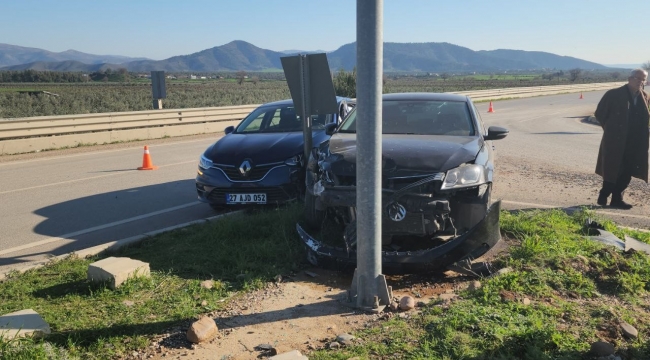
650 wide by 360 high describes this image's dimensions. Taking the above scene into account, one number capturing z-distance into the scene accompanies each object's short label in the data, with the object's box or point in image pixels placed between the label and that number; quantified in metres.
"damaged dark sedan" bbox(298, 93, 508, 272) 5.24
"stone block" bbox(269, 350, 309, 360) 3.63
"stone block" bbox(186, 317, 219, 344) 4.06
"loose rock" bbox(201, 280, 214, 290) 5.09
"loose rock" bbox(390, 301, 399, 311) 4.57
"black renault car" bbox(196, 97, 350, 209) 7.96
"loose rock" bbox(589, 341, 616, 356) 3.71
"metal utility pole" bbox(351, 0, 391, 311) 4.35
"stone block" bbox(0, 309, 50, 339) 3.92
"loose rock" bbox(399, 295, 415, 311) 4.55
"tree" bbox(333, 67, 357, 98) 29.39
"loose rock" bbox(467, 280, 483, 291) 4.83
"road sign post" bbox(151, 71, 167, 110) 22.48
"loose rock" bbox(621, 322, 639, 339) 4.06
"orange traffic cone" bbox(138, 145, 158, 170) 12.59
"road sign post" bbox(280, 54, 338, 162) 7.05
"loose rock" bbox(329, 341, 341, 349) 3.93
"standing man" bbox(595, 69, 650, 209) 8.38
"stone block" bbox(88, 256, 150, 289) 5.00
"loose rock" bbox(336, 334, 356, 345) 3.97
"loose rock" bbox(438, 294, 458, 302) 4.68
